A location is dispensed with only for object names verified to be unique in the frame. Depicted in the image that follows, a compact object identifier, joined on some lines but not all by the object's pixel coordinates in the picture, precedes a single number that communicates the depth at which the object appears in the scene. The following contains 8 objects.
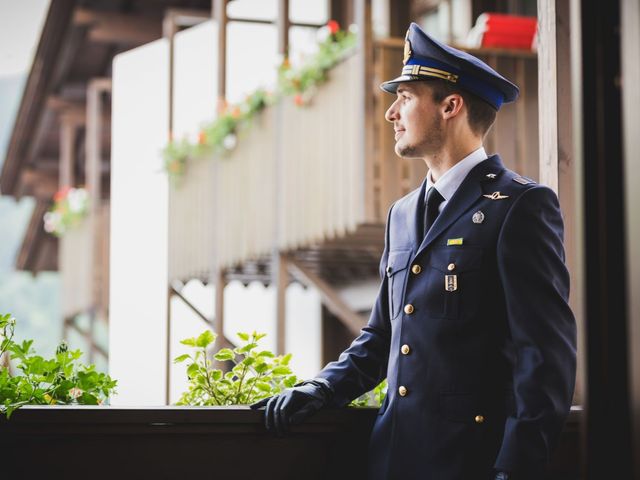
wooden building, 1.85
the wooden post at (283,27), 10.17
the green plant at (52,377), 3.16
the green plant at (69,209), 17.09
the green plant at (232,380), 3.41
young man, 2.72
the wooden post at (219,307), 11.37
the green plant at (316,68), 8.59
